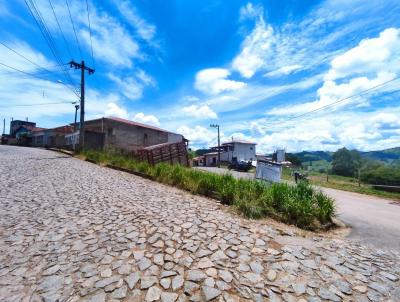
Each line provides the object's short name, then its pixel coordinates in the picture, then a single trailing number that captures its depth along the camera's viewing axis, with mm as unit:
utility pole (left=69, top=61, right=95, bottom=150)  20578
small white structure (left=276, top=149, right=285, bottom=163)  46000
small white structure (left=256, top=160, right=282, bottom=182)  10484
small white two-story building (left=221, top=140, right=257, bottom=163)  52500
